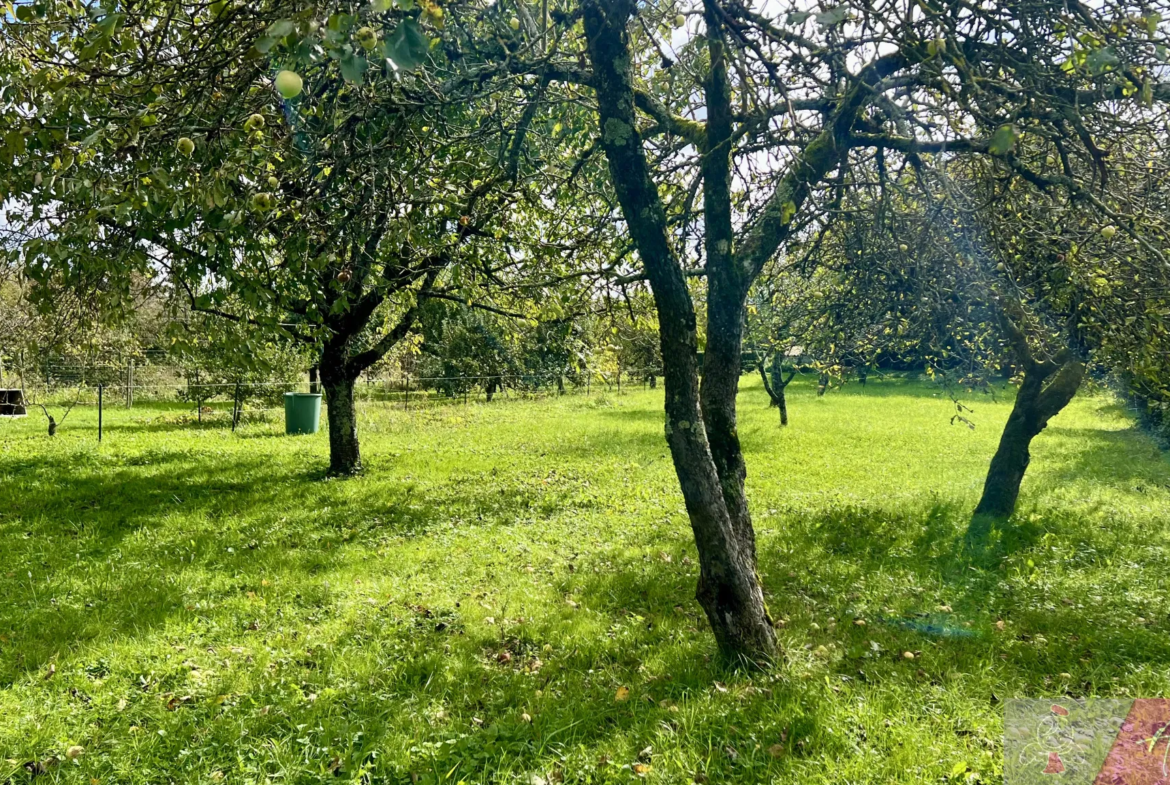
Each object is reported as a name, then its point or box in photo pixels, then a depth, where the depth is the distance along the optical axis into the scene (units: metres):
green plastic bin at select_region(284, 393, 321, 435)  15.97
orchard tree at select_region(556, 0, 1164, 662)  3.49
